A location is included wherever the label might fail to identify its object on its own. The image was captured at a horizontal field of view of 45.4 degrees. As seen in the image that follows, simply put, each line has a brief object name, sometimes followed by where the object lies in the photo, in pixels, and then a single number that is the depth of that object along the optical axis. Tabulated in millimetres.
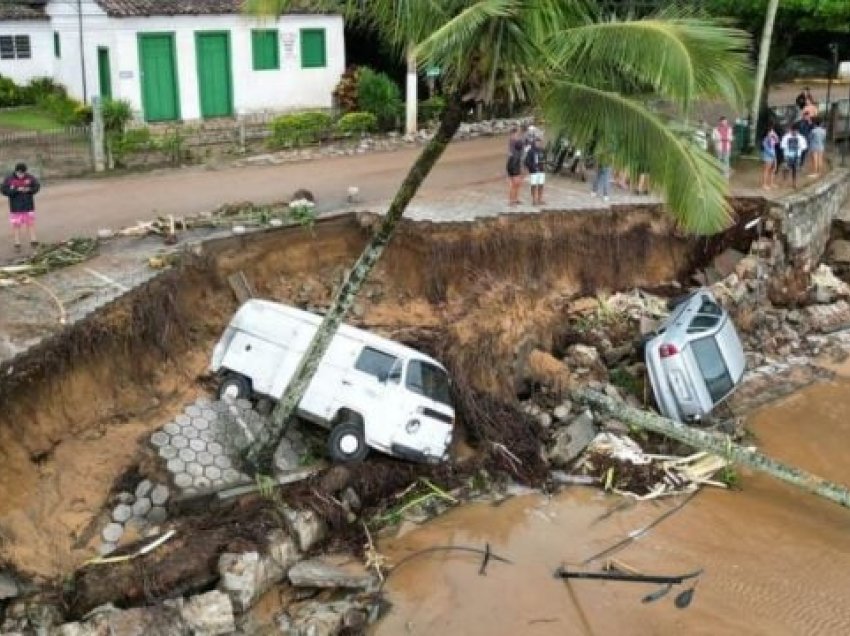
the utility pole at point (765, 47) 25031
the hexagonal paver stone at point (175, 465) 14418
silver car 17984
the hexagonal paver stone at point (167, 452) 14570
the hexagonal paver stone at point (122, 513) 13891
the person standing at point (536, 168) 21150
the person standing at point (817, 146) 26828
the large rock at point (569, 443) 17250
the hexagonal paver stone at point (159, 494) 14102
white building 28125
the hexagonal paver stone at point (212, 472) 14504
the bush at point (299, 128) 27391
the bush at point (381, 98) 29766
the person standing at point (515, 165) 21141
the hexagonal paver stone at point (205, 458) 14672
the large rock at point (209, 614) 12578
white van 15289
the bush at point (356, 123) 28641
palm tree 10281
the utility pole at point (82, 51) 29344
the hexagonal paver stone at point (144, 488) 14227
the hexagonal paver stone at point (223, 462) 14727
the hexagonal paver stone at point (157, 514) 13953
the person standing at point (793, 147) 25062
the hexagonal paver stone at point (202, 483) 14312
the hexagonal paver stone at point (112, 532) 13609
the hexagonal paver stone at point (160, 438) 14797
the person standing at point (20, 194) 17359
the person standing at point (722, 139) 24719
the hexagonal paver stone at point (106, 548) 13375
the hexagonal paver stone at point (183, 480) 14250
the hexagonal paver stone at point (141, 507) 13988
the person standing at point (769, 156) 24816
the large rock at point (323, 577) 13750
